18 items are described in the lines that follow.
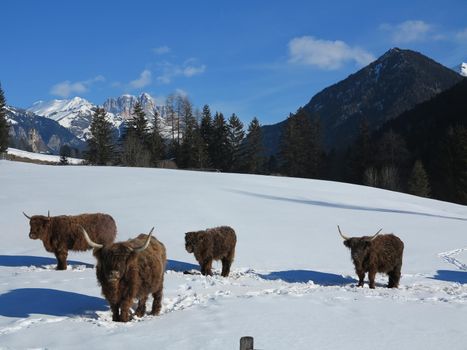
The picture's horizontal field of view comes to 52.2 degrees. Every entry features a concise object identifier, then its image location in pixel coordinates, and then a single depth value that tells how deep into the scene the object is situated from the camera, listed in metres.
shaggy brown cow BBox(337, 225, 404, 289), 11.89
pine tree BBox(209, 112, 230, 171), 61.97
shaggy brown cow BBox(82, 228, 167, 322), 7.41
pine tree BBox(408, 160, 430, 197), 50.03
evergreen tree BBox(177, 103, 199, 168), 58.56
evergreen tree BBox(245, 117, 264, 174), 60.69
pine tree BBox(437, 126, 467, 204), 51.06
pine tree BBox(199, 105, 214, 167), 62.81
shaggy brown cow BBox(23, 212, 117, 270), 12.36
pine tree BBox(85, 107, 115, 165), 55.34
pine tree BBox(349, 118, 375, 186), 62.34
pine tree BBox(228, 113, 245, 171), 61.84
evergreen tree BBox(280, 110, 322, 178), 62.03
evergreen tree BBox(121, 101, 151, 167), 51.88
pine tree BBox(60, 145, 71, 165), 67.86
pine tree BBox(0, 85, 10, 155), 58.52
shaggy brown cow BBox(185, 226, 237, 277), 12.44
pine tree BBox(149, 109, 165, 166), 59.01
